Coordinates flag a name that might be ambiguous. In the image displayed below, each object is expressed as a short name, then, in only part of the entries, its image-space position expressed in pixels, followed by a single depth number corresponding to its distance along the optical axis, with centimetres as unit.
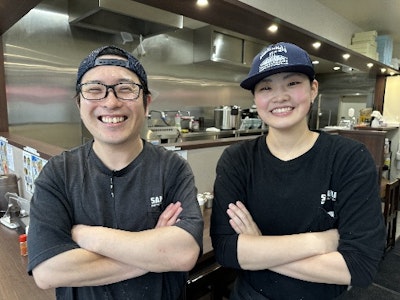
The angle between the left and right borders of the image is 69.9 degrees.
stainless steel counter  415
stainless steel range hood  279
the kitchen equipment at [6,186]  205
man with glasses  90
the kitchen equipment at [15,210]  184
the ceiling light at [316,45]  314
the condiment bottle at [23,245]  144
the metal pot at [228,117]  539
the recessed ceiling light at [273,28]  244
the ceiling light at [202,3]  189
